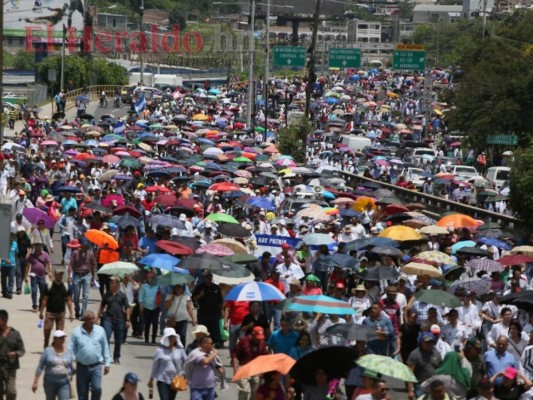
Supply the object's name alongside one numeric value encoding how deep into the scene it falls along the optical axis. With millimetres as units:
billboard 145375
